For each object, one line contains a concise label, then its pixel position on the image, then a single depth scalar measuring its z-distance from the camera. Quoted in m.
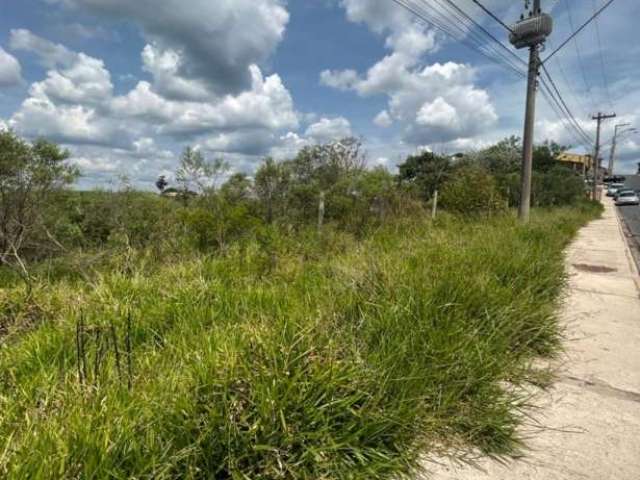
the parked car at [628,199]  42.09
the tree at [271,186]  13.35
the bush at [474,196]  13.71
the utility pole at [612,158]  52.66
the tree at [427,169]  32.38
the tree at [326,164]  22.42
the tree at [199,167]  10.72
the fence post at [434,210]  10.75
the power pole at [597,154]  36.78
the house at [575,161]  74.09
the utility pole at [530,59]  11.98
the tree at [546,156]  47.69
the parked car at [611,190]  62.72
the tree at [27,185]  8.97
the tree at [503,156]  44.74
